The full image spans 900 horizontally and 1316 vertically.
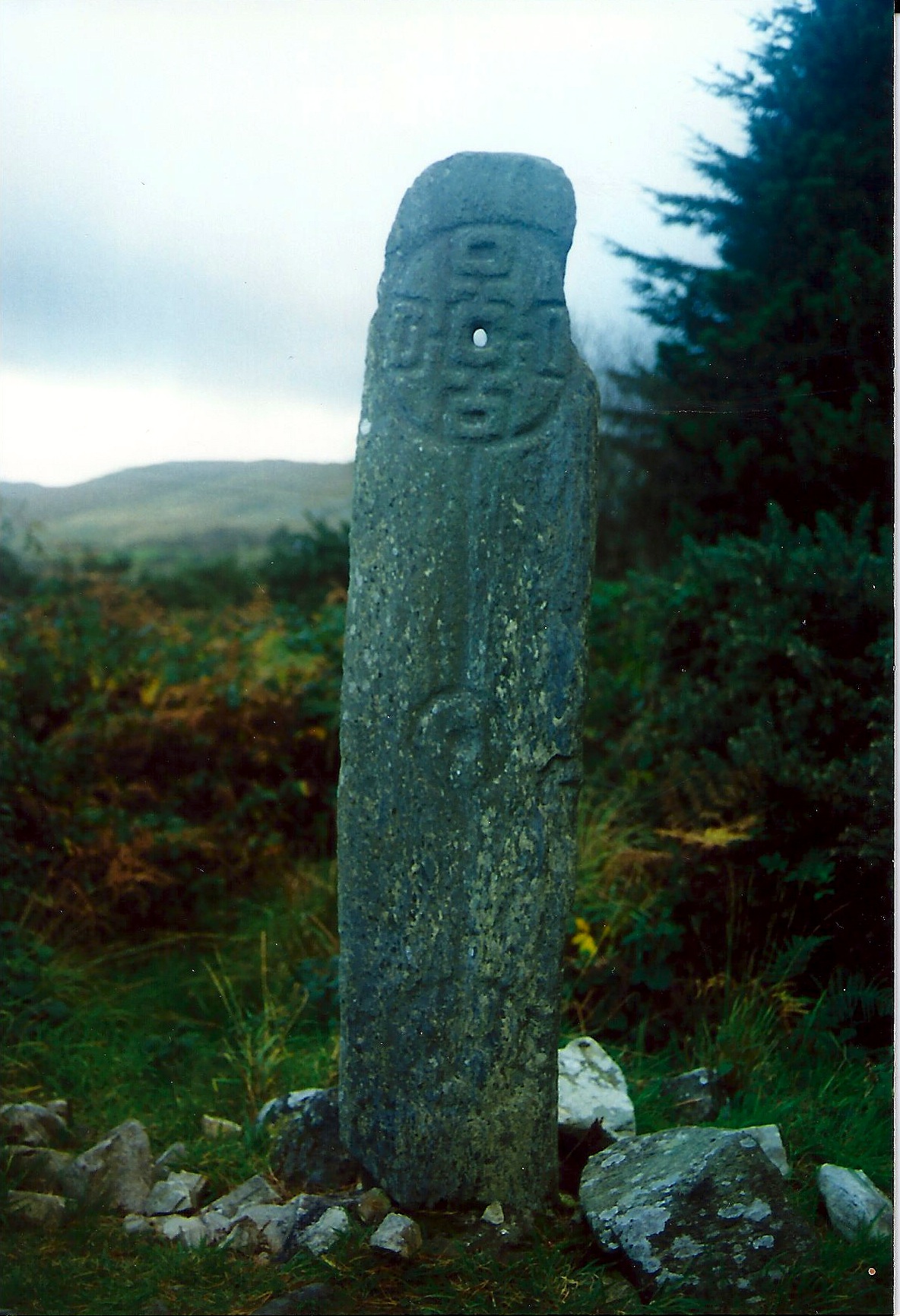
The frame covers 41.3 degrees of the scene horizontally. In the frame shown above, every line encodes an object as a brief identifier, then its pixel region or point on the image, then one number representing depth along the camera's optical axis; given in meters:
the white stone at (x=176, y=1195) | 3.26
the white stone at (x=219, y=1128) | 3.68
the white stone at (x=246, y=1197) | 3.16
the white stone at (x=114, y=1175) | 3.29
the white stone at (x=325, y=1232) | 2.83
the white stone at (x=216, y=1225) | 3.01
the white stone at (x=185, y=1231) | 3.02
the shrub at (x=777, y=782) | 4.24
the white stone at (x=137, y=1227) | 3.11
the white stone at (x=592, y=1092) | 3.41
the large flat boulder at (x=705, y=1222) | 2.71
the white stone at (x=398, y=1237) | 2.77
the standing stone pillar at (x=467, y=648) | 2.82
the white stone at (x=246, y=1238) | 2.93
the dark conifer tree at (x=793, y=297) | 5.99
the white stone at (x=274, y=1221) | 2.93
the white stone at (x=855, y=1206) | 3.01
